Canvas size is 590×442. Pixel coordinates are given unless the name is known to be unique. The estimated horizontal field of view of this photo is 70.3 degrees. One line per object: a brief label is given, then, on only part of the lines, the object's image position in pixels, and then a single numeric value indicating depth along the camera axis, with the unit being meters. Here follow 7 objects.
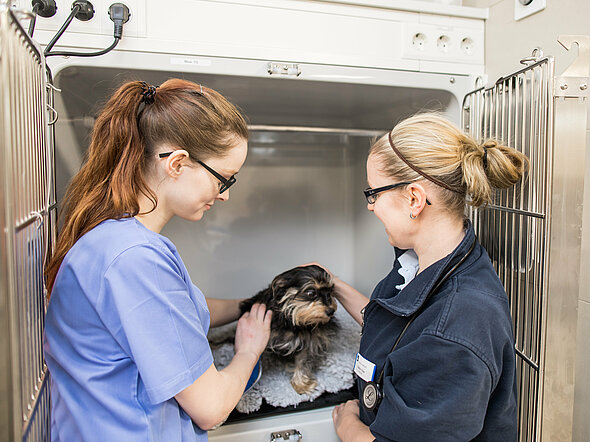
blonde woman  0.69
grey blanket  1.15
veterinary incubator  0.93
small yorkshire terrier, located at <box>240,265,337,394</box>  1.26
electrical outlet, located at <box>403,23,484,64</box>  1.12
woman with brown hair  0.67
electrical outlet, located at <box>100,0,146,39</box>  0.94
